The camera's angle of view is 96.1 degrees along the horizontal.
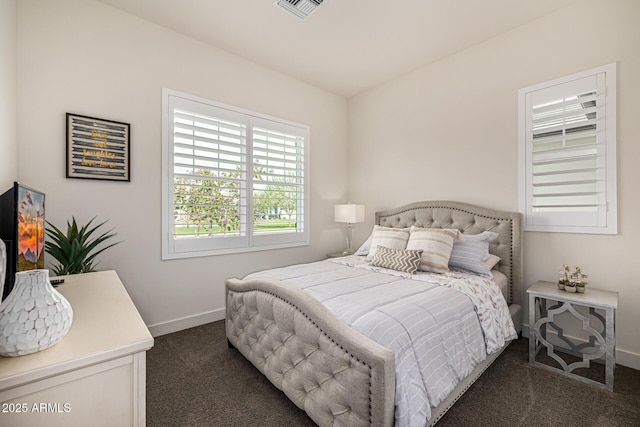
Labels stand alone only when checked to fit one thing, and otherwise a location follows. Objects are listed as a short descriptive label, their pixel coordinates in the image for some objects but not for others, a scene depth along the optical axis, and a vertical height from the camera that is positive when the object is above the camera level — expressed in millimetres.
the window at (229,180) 2826 +370
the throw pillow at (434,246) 2449 -283
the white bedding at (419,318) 1329 -575
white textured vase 803 -310
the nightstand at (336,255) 3803 -551
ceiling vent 2359 +1736
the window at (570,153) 2270 +533
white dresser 759 -486
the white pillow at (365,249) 3205 -396
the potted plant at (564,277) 2230 -481
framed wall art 2312 +531
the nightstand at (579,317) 1911 -791
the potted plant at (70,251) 1996 -275
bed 1241 -674
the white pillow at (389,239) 2820 -249
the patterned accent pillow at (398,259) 2432 -396
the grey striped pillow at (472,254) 2447 -344
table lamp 3816 +10
